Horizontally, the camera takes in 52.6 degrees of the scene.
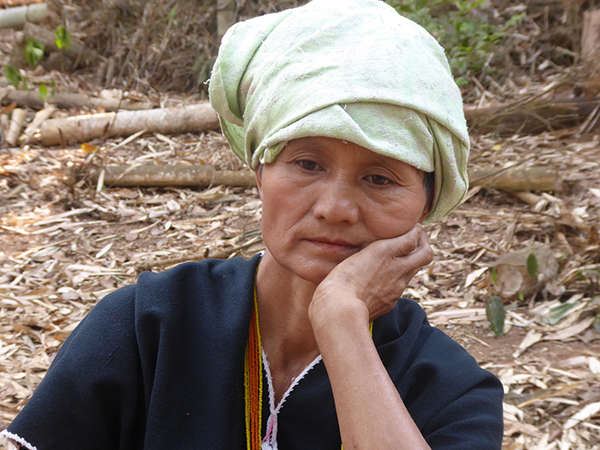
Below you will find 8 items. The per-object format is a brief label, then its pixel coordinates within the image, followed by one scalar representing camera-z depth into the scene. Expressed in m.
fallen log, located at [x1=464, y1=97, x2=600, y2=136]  6.59
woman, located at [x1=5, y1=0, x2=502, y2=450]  1.63
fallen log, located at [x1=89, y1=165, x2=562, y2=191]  5.76
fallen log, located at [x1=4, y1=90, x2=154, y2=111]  7.88
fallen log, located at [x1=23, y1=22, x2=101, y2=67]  9.49
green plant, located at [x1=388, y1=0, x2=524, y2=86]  7.11
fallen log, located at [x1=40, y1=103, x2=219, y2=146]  7.01
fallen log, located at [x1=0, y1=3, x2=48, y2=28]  10.14
